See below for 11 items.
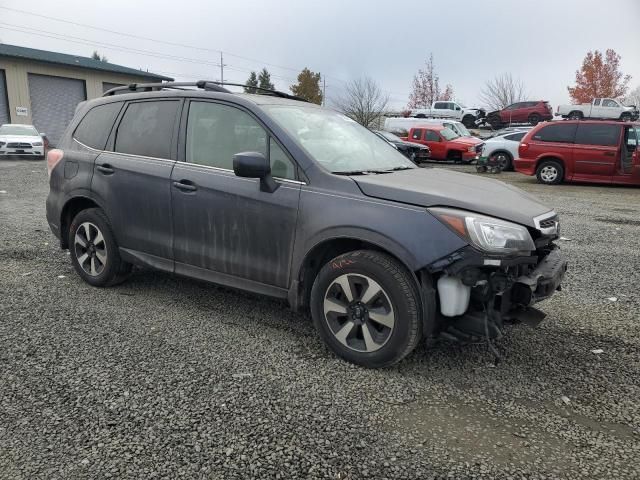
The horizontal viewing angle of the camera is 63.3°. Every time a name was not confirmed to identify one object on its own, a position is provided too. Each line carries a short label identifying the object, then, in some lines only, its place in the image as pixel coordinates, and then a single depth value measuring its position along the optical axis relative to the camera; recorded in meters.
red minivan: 13.16
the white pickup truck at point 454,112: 39.12
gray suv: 3.07
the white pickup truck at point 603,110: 31.44
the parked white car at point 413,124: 24.03
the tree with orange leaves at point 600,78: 46.50
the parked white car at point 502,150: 18.23
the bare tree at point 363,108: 40.19
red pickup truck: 21.62
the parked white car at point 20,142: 20.20
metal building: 29.62
